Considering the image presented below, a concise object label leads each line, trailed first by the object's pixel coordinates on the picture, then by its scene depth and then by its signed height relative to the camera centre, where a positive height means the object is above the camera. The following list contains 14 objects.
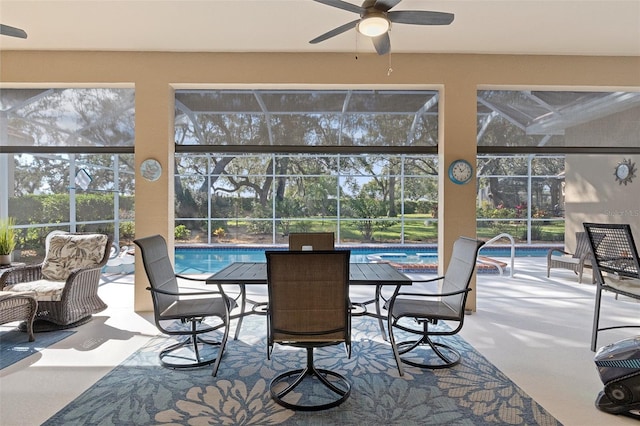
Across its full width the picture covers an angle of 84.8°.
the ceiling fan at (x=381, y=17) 2.88 +1.65
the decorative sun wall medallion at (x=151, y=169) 4.57 +0.48
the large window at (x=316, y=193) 9.95 +0.42
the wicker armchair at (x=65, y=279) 3.76 -0.84
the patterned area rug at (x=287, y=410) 2.27 -1.37
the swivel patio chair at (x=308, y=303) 2.30 -0.65
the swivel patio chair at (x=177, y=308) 2.91 -0.90
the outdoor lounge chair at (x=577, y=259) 6.15 -0.93
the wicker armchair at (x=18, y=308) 3.36 -1.01
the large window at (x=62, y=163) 5.71 +0.77
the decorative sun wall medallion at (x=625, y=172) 6.92 +0.76
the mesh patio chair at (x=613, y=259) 3.02 -0.45
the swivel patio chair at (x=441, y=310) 2.92 -0.88
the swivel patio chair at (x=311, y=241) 3.67 -0.36
